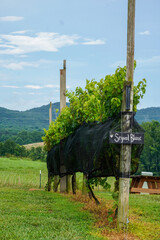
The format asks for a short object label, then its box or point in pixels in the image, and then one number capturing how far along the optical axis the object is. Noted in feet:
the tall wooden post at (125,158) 49.79
